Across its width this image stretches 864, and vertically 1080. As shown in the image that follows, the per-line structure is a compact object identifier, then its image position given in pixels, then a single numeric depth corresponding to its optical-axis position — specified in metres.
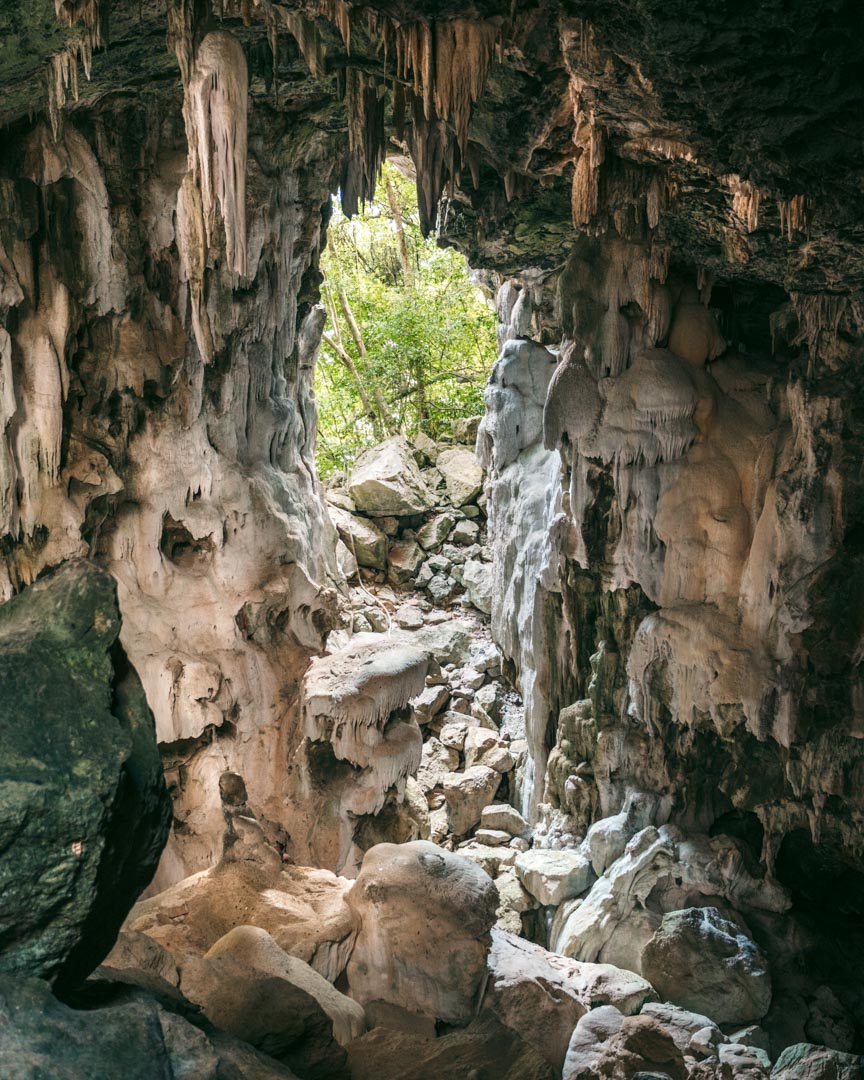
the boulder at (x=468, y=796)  9.70
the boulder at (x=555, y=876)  7.84
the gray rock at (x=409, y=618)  12.07
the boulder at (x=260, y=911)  5.30
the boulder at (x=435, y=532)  13.22
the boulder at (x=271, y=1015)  3.73
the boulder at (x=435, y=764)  10.05
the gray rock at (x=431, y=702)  10.76
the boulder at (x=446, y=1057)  3.87
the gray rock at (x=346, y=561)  12.21
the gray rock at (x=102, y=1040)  2.12
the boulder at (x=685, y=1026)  5.40
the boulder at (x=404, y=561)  12.96
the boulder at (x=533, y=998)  4.95
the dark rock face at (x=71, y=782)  2.30
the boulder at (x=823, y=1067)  5.02
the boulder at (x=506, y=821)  9.52
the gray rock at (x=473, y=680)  11.38
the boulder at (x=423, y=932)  4.98
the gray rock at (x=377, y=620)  11.76
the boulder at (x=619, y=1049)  4.41
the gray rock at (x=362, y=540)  12.72
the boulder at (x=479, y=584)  12.43
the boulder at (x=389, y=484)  13.02
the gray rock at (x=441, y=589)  12.74
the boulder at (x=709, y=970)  6.52
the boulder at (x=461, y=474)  13.63
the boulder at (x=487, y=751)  10.23
